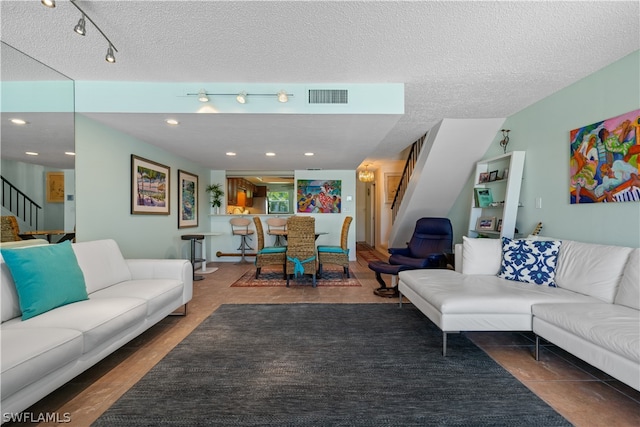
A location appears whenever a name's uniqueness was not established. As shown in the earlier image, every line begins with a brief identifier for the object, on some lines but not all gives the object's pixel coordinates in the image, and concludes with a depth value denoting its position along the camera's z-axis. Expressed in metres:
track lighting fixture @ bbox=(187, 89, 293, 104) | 2.85
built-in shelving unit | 3.55
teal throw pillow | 1.83
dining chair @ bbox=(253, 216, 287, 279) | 4.82
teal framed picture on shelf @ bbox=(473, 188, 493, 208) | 4.11
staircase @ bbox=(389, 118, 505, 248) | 4.10
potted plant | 7.01
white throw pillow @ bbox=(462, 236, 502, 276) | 2.99
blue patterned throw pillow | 2.60
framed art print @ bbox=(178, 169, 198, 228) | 5.32
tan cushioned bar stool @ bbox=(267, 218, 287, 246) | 6.34
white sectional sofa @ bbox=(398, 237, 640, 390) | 1.60
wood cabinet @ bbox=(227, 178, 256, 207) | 7.80
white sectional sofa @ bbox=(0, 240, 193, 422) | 1.36
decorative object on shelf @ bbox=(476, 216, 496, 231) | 3.89
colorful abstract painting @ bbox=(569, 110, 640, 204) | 2.34
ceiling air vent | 2.93
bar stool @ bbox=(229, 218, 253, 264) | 6.61
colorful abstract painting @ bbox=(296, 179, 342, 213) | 7.02
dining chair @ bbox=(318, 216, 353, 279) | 4.80
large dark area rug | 1.54
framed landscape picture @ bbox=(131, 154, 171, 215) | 3.90
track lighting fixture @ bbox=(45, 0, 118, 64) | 1.68
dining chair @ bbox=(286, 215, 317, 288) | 4.46
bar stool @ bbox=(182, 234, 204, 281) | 4.90
